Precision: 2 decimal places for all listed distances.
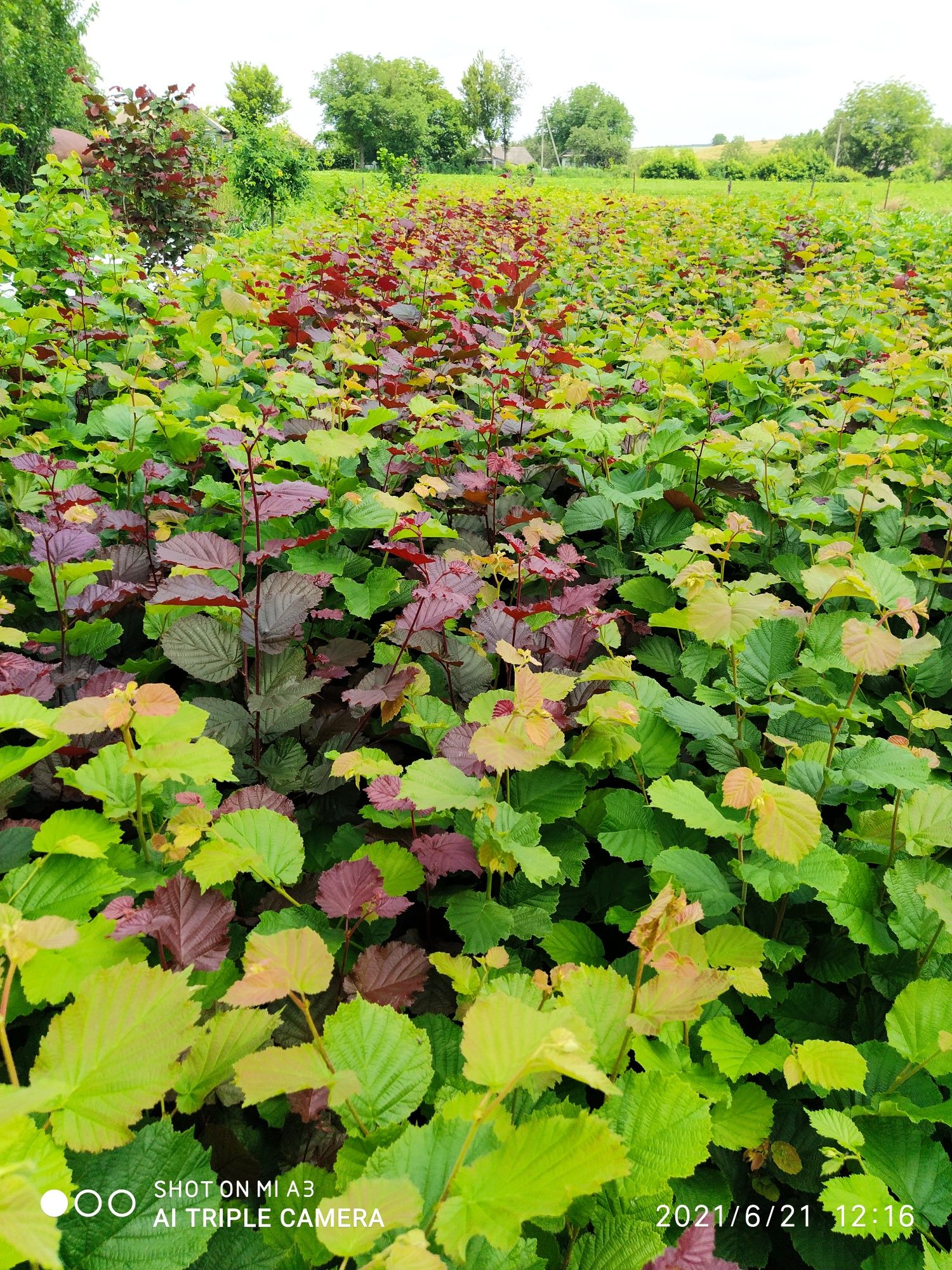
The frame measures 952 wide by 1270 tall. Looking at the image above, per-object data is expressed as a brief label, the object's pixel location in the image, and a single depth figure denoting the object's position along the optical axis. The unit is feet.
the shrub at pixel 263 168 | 44.14
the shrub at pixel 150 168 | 21.95
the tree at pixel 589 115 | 297.94
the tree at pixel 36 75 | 54.90
